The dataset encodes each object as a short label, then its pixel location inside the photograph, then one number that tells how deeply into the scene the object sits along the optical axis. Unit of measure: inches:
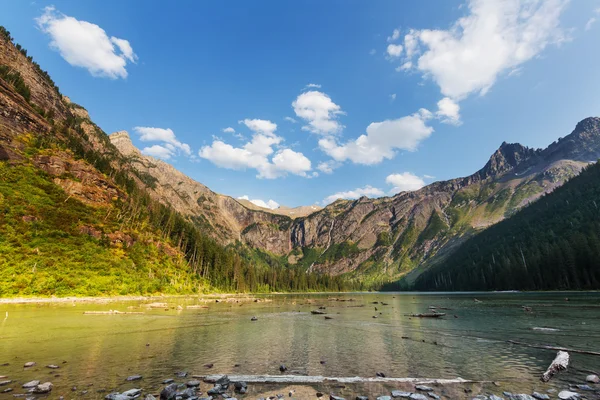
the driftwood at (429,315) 1814.1
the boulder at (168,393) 480.7
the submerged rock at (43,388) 488.7
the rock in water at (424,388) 528.4
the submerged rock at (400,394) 496.1
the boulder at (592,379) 556.3
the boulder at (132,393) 483.8
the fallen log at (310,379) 574.0
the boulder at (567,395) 473.1
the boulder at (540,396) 472.0
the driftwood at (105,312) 1751.2
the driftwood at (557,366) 576.8
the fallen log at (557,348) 760.3
